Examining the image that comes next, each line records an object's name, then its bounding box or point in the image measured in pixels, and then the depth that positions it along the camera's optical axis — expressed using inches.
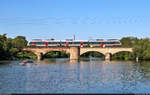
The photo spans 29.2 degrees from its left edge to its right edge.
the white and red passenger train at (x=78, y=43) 4328.2
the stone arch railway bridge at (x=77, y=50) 4140.3
